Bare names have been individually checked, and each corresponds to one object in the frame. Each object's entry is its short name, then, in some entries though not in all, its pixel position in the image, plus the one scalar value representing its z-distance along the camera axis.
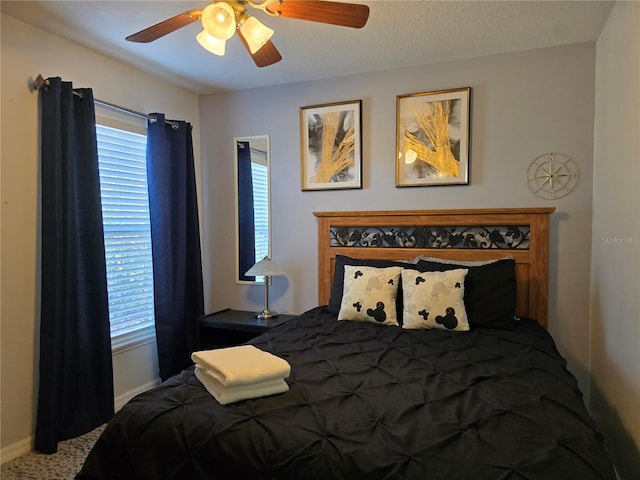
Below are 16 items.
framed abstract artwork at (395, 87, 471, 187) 2.85
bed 1.10
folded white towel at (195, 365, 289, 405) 1.40
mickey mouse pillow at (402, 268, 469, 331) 2.29
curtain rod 2.36
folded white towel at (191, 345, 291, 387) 1.42
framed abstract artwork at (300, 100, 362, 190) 3.15
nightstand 3.08
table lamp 3.12
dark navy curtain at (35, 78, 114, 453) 2.32
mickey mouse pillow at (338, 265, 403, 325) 2.46
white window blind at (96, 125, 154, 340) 2.82
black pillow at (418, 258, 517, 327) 2.35
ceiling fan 1.61
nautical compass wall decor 2.62
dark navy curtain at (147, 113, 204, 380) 3.05
